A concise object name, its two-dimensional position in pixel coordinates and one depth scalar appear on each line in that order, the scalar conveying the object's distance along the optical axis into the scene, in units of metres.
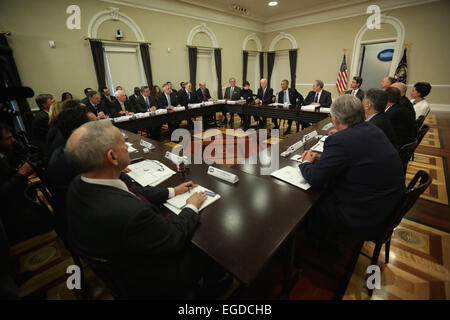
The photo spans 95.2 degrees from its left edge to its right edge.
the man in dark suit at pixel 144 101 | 5.21
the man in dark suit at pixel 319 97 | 4.76
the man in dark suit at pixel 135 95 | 5.48
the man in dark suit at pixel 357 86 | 4.39
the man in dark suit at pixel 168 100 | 5.38
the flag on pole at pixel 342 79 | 7.29
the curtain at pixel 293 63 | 8.55
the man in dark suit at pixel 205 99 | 5.93
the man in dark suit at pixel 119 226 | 0.84
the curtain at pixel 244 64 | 8.68
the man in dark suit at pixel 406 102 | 2.91
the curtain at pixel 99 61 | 5.03
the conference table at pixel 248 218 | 0.94
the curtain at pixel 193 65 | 6.91
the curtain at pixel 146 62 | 5.84
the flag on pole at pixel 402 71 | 6.38
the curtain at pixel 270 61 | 9.22
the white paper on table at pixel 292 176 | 1.52
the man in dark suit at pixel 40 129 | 2.78
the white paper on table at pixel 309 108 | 4.25
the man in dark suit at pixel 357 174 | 1.27
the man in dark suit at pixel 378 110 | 1.95
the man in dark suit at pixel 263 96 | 5.58
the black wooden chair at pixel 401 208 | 1.20
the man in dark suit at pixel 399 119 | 2.49
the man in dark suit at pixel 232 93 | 6.26
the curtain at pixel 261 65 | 9.43
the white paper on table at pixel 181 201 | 1.27
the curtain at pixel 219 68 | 7.62
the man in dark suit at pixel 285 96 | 5.29
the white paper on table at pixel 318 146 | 2.20
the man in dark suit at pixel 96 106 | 3.83
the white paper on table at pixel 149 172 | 1.59
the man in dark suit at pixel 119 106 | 4.44
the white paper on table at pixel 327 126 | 2.95
